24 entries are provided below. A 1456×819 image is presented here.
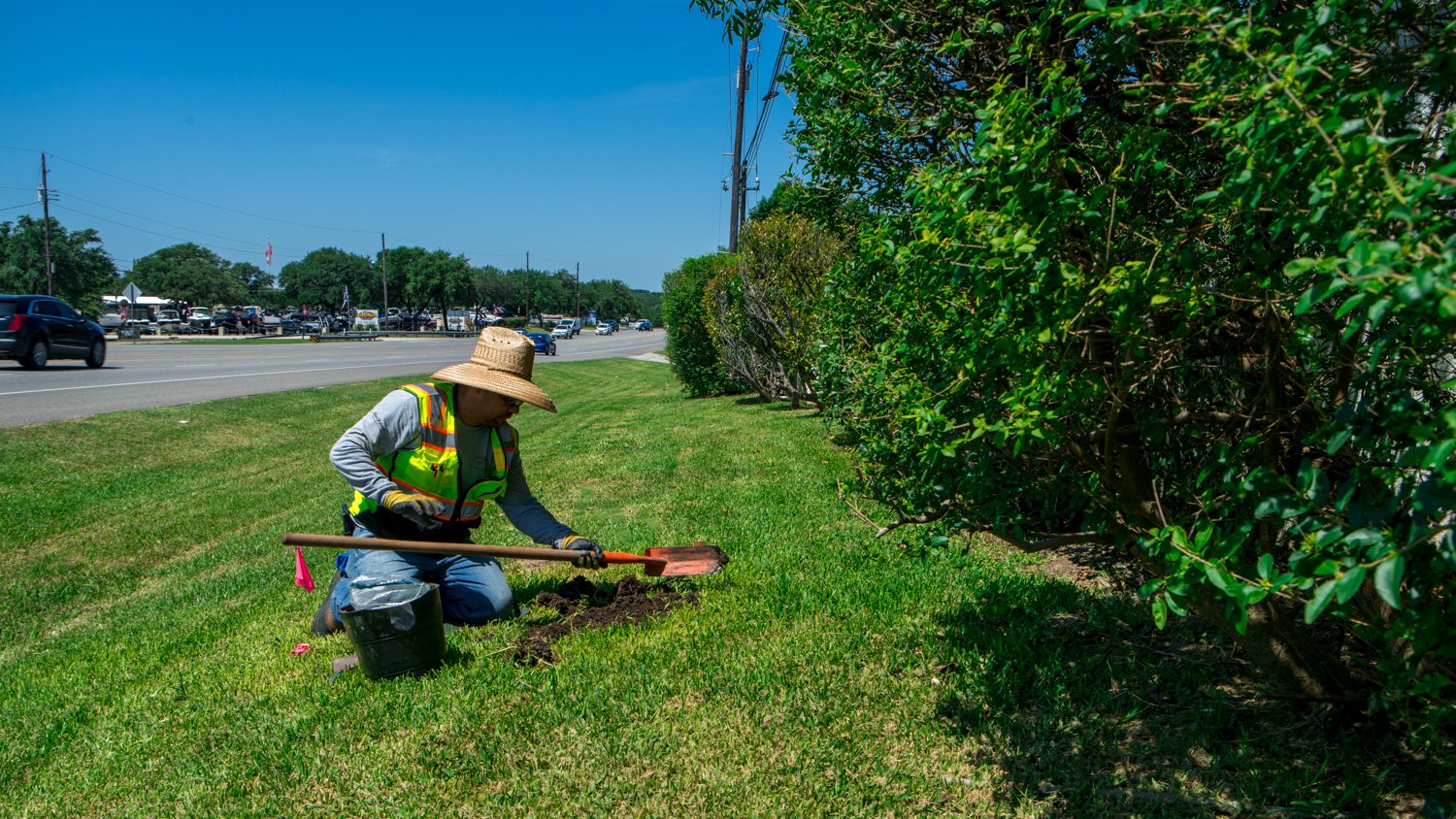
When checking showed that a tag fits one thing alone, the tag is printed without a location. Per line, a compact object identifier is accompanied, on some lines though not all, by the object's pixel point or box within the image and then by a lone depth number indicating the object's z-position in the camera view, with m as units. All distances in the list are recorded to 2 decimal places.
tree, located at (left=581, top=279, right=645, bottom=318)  165.00
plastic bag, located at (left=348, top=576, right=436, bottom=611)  4.06
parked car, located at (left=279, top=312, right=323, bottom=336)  67.19
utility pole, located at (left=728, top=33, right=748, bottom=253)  24.31
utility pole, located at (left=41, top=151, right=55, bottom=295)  53.28
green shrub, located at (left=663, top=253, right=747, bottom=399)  19.14
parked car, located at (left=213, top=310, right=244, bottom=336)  65.00
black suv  19.30
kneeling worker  4.66
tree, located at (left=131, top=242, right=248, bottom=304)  95.38
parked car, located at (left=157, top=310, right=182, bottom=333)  62.52
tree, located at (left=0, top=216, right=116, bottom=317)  60.12
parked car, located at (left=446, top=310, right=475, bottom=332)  86.16
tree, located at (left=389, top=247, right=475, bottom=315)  103.44
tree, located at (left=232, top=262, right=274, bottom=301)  133.12
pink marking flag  4.78
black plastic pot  3.97
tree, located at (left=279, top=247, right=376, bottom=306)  115.44
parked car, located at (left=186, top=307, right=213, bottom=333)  63.12
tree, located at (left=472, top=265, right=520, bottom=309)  117.69
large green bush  1.67
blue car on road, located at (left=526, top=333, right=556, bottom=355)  46.09
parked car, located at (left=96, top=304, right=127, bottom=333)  57.44
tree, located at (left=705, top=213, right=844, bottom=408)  13.05
